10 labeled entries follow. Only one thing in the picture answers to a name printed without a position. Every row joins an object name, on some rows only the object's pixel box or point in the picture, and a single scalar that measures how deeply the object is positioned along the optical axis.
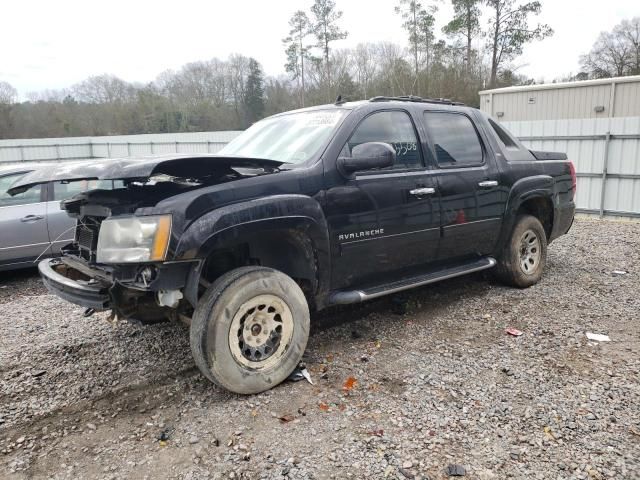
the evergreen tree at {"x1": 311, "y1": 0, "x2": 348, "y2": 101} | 36.56
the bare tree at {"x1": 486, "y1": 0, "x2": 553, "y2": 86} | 30.97
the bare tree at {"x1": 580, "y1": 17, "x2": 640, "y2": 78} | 32.03
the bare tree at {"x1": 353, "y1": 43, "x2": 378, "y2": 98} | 37.44
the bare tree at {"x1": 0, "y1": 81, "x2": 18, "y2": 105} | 45.21
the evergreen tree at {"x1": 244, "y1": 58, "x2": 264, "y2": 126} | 52.25
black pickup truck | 3.01
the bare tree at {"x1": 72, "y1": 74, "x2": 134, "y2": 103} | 53.44
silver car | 6.33
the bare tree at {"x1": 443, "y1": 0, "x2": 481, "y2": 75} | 32.00
